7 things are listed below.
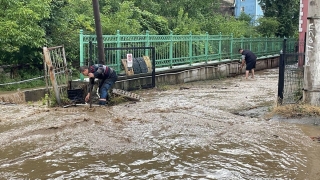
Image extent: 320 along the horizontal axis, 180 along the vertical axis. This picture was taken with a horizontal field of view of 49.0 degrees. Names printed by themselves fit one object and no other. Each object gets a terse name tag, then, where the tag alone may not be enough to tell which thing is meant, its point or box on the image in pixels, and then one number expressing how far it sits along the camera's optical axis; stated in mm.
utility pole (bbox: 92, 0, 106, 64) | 9631
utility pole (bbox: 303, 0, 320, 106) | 7570
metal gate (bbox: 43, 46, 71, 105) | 8492
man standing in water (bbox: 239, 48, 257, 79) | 16562
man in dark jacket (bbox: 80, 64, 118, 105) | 8920
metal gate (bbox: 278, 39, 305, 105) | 8148
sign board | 12027
